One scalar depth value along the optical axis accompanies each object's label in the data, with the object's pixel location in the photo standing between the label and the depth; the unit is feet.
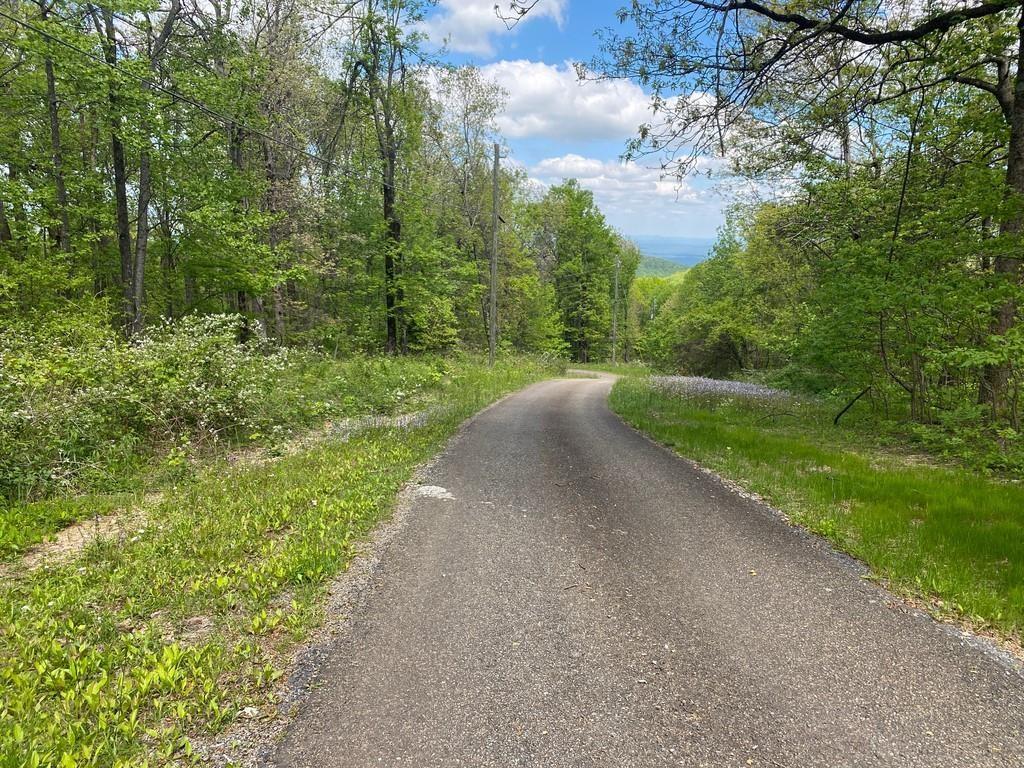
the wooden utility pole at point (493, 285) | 69.41
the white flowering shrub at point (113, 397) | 18.47
